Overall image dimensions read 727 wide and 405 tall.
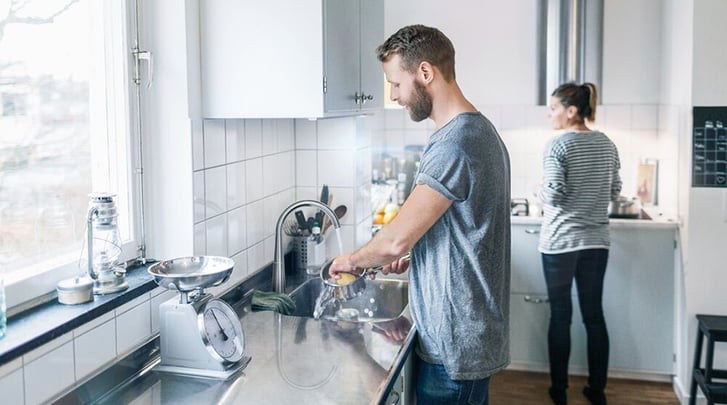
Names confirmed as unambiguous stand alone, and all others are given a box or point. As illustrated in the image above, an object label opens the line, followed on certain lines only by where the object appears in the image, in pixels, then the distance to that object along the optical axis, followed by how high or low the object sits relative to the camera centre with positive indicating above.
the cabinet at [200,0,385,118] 2.18 +0.25
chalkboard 3.49 -0.03
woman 3.51 -0.40
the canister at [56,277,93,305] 1.71 -0.33
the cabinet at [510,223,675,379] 3.86 -0.86
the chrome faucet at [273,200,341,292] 2.57 -0.39
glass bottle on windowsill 1.50 -0.34
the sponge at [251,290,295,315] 2.42 -0.52
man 1.88 -0.24
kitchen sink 2.69 -0.59
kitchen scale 1.81 -0.46
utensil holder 2.91 -0.43
